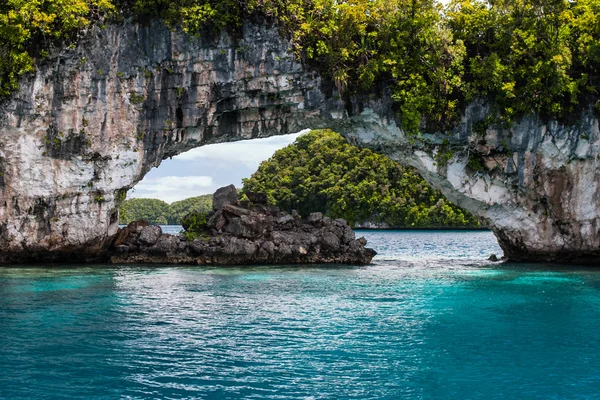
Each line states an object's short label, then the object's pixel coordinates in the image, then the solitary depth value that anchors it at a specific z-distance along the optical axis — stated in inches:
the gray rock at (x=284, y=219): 974.4
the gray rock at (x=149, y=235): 896.9
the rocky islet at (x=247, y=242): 885.2
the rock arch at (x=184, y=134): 783.1
